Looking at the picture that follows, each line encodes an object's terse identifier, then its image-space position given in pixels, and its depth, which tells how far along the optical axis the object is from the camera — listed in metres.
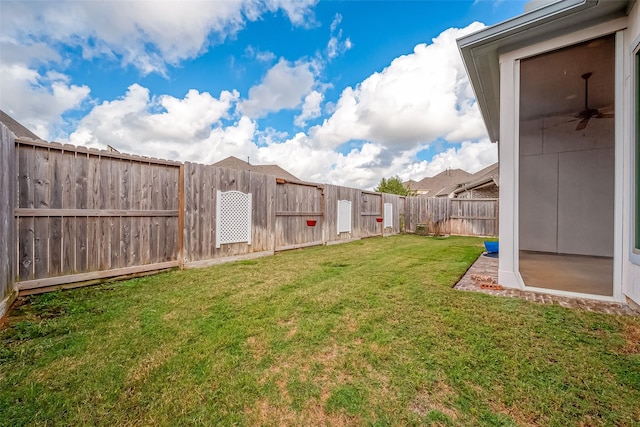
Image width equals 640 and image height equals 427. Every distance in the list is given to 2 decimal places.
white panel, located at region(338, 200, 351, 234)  8.72
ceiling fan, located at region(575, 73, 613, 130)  5.09
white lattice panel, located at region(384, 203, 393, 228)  11.16
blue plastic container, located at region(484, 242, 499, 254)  6.05
